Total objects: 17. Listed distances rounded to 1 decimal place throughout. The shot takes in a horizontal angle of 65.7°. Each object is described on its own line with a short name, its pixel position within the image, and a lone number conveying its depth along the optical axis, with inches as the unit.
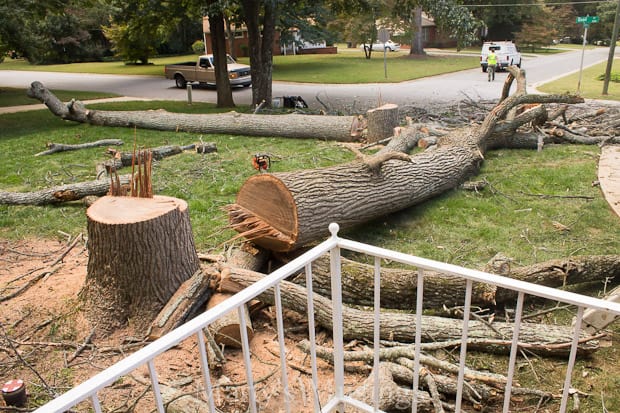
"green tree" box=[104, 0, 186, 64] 623.5
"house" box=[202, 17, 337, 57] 1521.2
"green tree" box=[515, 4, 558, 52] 1609.3
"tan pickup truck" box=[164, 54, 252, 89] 874.8
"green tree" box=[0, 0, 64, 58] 517.7
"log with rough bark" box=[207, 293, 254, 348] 144.3
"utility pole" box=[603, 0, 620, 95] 658.8
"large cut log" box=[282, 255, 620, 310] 165.0
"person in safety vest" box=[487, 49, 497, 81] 848.9
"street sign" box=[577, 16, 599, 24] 675.8
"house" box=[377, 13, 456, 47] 2060.5
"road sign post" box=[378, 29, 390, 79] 891.4
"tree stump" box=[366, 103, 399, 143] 393.7
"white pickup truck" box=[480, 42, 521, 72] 1024.1
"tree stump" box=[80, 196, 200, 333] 147.9
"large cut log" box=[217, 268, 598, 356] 141.4
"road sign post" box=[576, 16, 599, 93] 676.1
